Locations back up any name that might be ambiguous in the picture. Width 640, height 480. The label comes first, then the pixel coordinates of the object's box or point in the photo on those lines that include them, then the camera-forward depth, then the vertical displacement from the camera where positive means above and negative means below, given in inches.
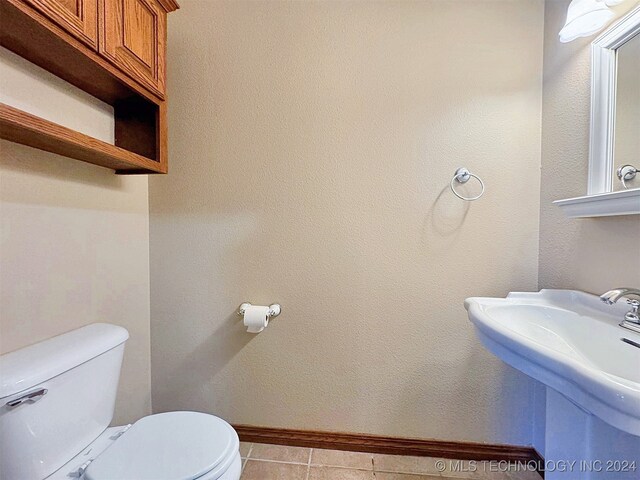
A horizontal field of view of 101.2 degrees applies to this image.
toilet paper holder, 50.8 -14.9
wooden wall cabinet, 28.9 +22.9
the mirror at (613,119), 34.4 +16.1
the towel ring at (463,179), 48.5 +10.2
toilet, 29.2 -26.1
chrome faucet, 28.7 -8.3
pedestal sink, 20.5 -13.3
